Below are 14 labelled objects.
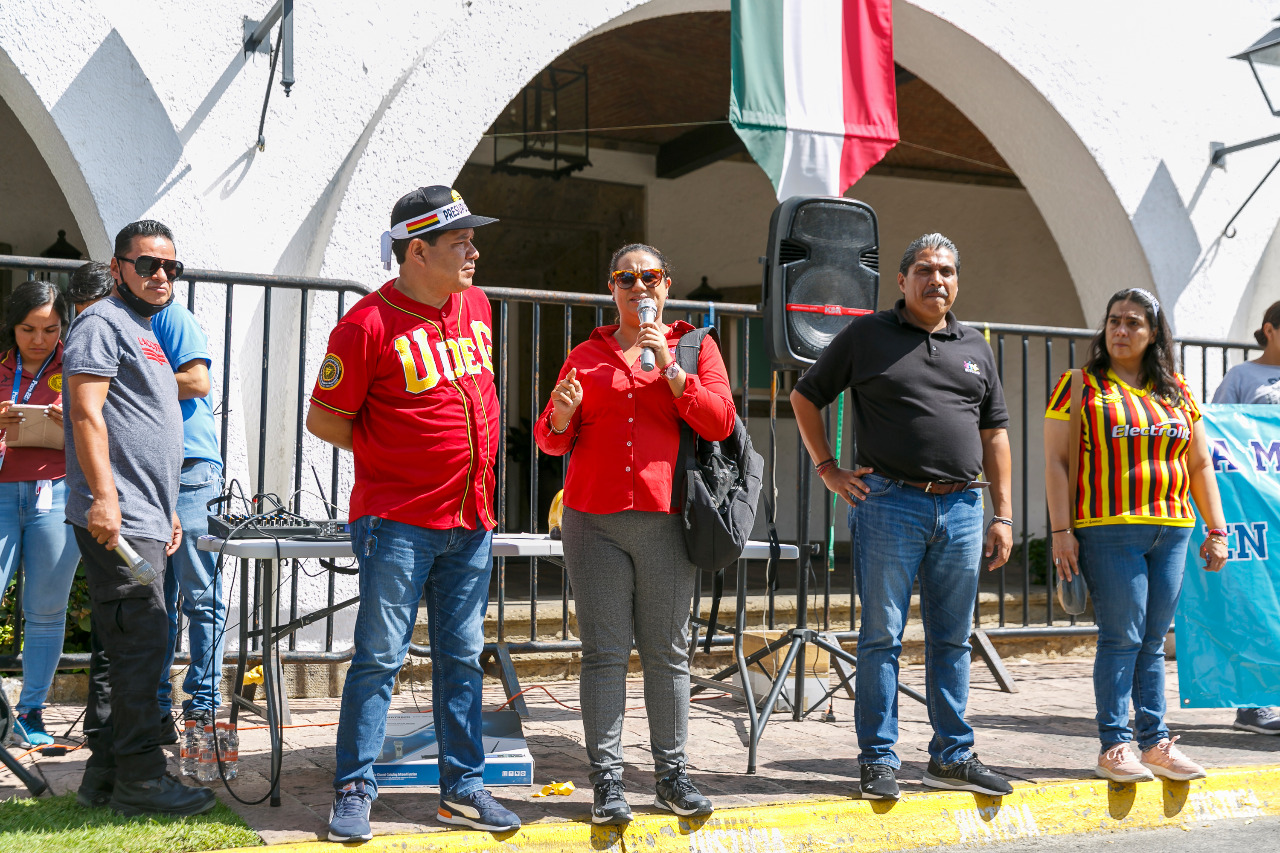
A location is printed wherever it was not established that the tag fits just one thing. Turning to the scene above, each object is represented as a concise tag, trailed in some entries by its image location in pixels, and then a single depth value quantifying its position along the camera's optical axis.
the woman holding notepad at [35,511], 4.51
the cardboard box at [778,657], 6.04
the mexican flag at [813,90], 6.61
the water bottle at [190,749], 4.18
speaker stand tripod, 4.50
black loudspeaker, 4.87
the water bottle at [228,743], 4.18
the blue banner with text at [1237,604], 5.16
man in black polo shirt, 4.00
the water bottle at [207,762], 4.12
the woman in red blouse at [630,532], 3.61
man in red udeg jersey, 3.47
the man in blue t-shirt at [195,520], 4.28
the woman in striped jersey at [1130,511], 4.26
